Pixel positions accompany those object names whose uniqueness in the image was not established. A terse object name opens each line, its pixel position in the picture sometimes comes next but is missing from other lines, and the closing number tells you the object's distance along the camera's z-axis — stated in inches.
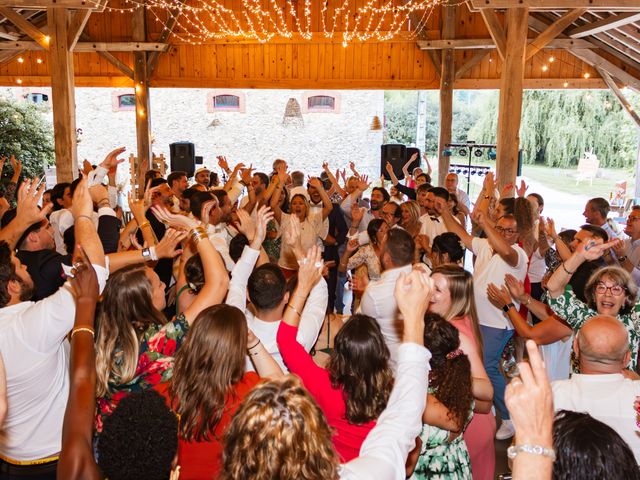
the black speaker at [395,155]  458.0
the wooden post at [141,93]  446.0
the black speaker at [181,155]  479.8
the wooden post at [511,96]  279.0
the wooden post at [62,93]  315.6
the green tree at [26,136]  490.9
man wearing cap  270.7
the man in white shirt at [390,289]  116.1
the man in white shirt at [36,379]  75.7
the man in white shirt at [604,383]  82.4
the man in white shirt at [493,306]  148.6
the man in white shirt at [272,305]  99.8
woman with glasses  115.7
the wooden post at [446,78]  423.2
